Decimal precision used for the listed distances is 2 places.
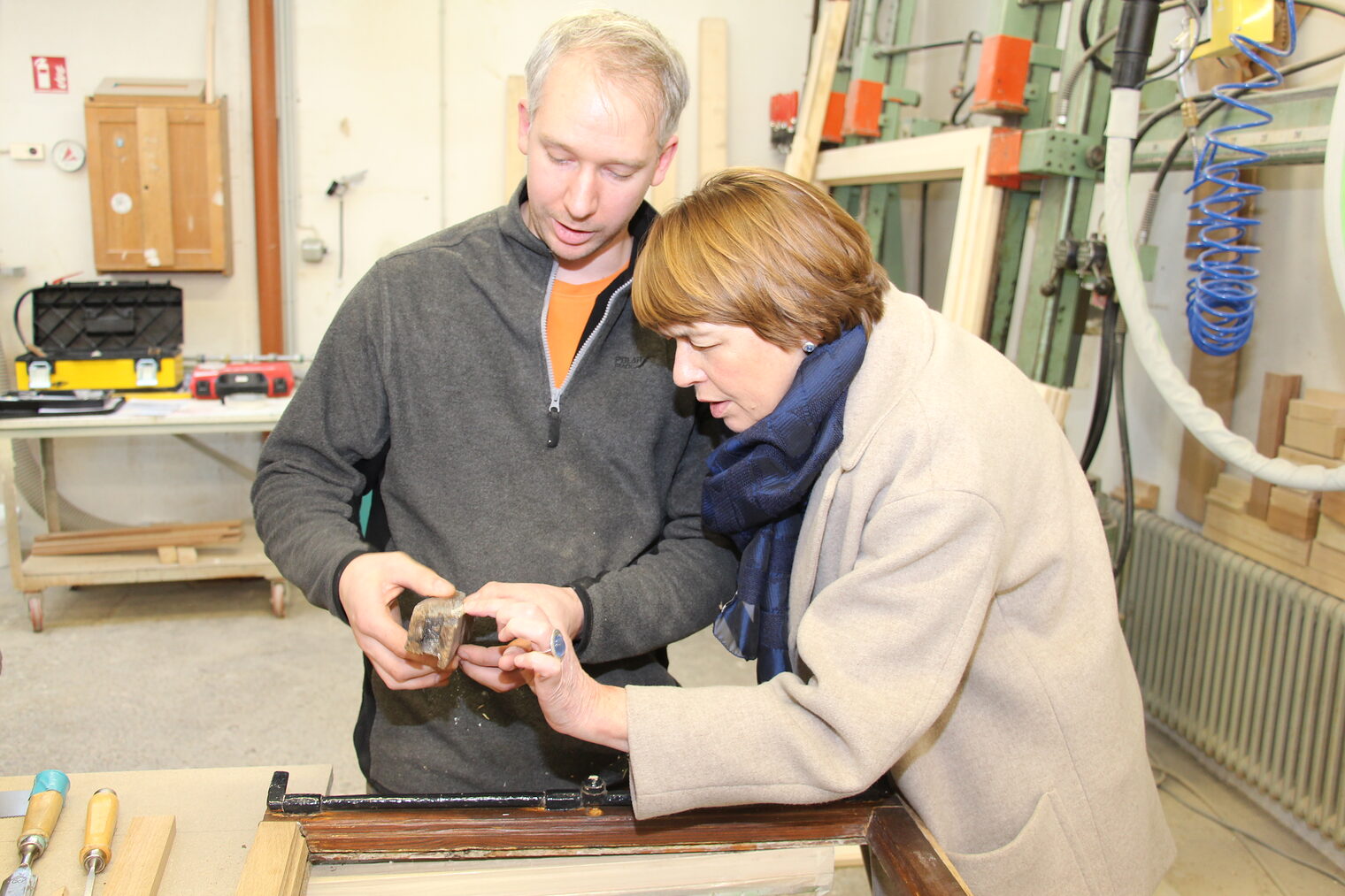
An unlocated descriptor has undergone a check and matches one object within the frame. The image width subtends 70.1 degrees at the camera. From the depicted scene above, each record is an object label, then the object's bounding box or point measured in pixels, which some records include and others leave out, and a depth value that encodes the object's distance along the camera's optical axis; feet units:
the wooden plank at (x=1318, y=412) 7.34
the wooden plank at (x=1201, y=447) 8.79
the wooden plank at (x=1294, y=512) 7.70
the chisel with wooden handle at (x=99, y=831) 3.15
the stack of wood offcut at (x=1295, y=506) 7.44
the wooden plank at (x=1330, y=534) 7.45
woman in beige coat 2.91
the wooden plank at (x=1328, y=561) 7.43
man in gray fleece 3.70
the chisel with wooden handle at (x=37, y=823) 2.99
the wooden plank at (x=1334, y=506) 7.35
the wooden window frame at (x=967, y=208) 8.55
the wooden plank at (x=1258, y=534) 7.84
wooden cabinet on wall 11.63
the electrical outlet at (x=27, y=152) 11.93
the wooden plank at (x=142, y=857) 3.04
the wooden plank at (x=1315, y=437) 7.34
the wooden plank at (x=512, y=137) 12.78
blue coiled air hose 6.05
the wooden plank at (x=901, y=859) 3.14
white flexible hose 6.08
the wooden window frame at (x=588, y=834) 3.34
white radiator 7.47
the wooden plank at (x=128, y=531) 11.59
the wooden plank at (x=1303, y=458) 7.42
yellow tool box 10.80
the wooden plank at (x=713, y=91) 13.30
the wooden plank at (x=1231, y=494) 8.50
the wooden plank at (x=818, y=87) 11.87
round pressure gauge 11.98
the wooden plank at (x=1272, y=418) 8.03
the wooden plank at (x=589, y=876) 3.40
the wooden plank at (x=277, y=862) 3.09
